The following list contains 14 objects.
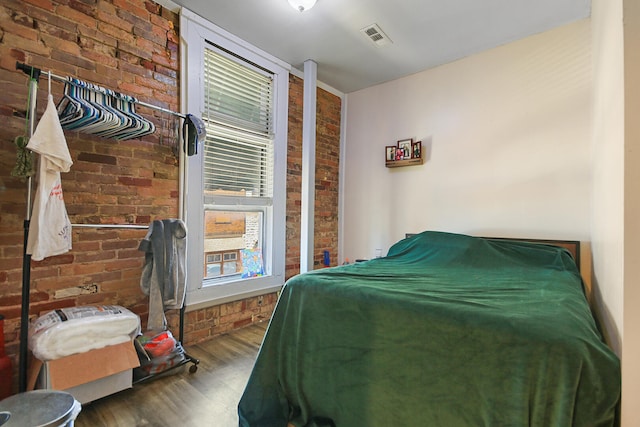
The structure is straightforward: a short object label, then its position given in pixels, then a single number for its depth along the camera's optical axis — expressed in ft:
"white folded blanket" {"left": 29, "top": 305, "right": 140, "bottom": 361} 5.26
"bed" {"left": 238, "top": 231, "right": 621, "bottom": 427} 3.19
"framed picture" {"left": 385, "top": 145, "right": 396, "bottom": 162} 11.91
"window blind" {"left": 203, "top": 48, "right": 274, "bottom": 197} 9.16
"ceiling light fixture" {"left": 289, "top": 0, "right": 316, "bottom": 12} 7.08
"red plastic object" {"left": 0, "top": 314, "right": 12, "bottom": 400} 5.31
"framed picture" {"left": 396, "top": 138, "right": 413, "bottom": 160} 11.44
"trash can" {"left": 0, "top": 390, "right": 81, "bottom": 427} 3.91
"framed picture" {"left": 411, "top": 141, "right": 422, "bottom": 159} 11.18
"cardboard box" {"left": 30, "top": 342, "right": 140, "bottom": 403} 5.26
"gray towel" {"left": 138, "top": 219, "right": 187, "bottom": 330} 6.77
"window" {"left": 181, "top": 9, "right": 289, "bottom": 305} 8.58
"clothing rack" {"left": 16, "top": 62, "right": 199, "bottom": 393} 5.07
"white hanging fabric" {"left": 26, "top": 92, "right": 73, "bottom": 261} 5.07
